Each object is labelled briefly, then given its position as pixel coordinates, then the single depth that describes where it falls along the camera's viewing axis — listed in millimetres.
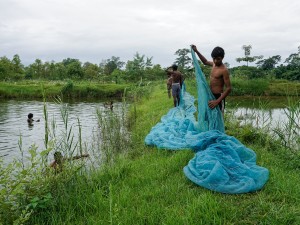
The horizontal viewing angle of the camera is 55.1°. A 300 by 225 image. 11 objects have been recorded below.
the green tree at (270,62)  53384
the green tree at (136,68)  35000
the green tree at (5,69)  32719
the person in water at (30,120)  12127
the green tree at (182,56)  47138
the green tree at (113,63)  63650
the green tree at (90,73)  41012
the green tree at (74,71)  38000
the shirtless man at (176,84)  10016
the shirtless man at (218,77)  4797
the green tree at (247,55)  39438
